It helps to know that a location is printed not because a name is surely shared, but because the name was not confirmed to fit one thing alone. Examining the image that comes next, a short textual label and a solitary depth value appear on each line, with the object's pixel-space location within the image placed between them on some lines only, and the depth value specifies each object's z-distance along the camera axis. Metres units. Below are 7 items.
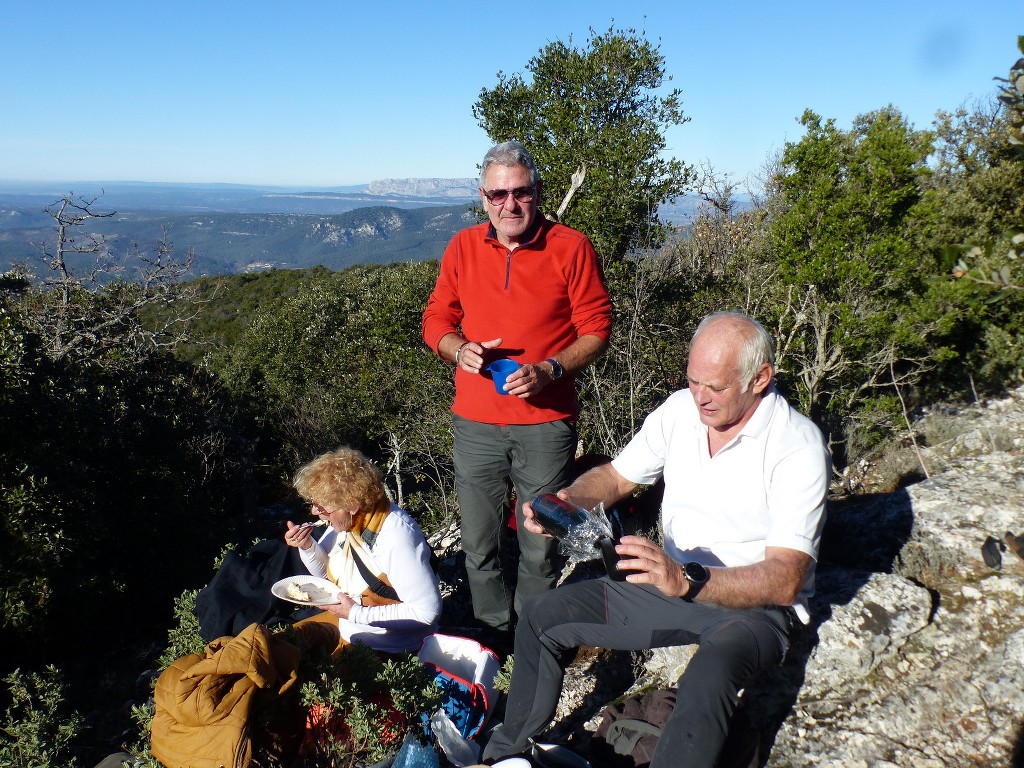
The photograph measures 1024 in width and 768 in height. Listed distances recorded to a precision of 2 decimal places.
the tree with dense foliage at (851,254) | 5.45
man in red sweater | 3.07
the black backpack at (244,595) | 3.23
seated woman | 2.96
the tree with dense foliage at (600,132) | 7.14
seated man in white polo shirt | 2.06
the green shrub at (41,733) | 2.53
